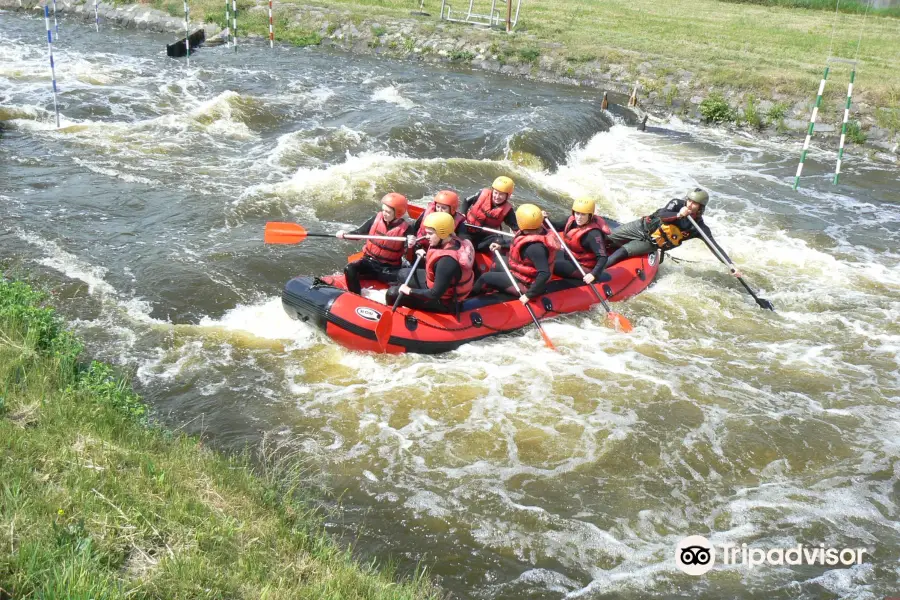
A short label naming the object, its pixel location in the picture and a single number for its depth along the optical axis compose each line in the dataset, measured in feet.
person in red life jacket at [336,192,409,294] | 25.27
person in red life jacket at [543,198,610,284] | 27.84
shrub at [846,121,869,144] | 55.52
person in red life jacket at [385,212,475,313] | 23.26
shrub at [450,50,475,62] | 72.79
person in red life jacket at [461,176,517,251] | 28.99
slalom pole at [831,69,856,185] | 41.63
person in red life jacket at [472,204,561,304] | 25.36
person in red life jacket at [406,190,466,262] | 25.24
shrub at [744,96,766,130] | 59.36
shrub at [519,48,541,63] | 70.59
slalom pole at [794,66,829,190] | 40.77
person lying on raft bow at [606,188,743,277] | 30.45
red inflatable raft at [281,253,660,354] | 23.21
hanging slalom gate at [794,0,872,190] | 40.93
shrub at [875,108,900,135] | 55.01
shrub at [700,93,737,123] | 60.44
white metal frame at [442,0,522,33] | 79.15
